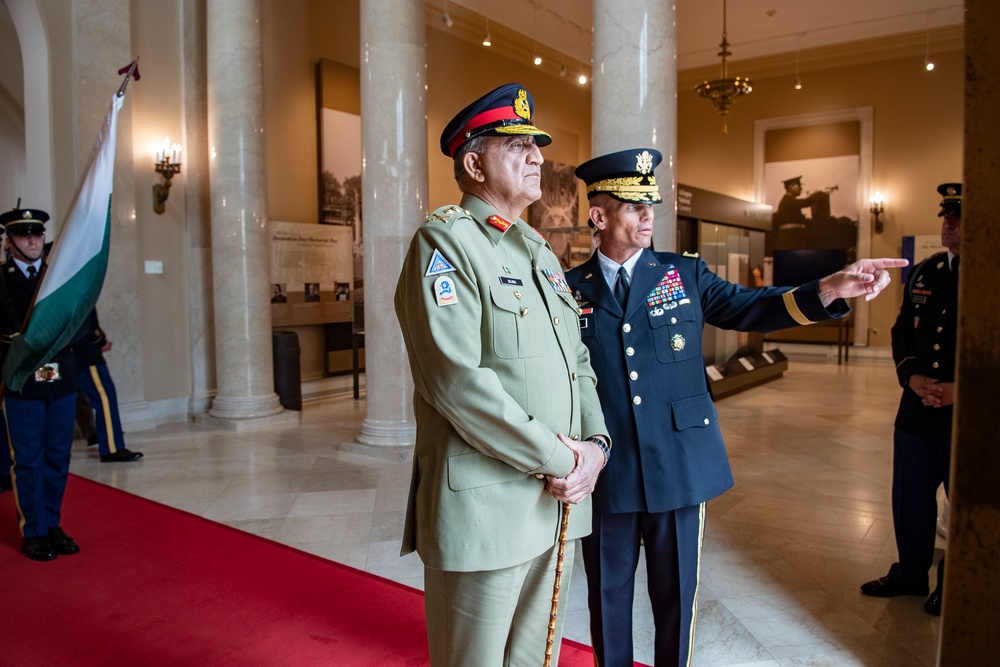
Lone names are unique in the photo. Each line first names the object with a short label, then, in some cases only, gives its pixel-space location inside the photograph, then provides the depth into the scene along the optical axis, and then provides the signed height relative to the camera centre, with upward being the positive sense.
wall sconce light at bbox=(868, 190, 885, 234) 14.02 +1.77
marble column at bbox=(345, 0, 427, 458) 5.91 +1.08
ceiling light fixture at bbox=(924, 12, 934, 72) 13.06 +4.63
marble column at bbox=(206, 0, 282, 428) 7.28 +1.01
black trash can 8.15 -0.85
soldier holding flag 3.83 -0.67
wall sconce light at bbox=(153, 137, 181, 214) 7.28 +1.37
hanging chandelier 11.50 +3.43
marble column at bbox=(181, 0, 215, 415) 7.70 +0.96
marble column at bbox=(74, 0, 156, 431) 6.70 +1.28
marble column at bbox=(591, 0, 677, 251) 4.01 +1.21
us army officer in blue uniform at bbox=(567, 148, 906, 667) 2.21 -0.34
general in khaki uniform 1.53 -0.25
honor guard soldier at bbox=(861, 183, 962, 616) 3.03 -0.49
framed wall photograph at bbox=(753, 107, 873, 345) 14.36 +2.26
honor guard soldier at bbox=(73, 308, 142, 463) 5.79 -0.77
